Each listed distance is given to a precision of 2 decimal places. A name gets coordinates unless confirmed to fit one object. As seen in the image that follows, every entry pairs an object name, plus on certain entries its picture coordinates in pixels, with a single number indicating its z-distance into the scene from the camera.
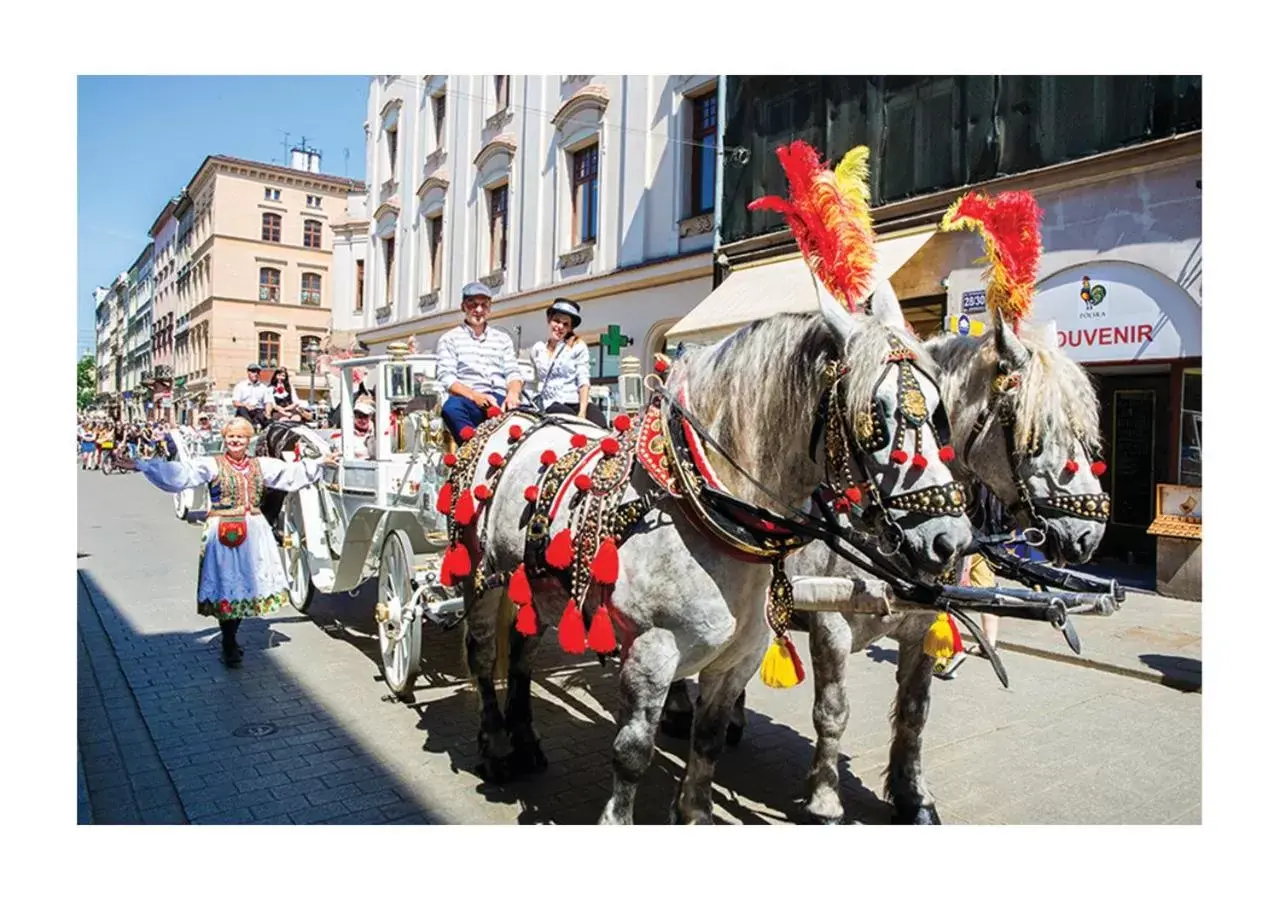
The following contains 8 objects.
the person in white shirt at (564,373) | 4.47
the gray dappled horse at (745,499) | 2.07
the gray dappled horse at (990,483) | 2.88
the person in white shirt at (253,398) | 8.76
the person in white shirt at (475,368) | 4.22
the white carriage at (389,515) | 4.53
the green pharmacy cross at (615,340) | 12.47
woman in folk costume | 5.05
